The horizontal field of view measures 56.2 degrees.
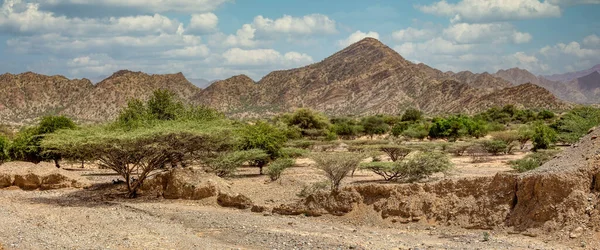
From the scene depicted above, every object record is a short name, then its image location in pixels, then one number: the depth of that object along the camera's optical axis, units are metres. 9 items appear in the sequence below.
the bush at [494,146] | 45.50
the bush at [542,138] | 44.62
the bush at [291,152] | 36.88
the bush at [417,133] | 62.00
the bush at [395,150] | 39.65
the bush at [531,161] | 29.20
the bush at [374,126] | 72.69
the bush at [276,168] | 29.88
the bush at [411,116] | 86.02
